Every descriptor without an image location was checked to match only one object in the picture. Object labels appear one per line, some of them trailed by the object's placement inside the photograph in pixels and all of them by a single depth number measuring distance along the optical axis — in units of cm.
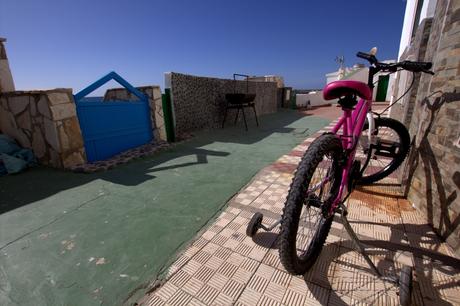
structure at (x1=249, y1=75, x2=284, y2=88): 1465
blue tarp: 376
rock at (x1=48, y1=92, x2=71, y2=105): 365
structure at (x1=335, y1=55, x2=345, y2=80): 2273
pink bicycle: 124
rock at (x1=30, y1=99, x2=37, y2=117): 386
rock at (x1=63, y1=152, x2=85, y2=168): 391
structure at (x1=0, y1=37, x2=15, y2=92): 436
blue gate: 416
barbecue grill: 715
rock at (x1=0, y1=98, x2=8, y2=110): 428
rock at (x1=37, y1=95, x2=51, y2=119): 368
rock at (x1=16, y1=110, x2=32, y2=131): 403
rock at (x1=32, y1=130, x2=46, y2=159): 401
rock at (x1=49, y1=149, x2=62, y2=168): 390
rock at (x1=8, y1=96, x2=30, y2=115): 397
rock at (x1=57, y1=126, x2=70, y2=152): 380
